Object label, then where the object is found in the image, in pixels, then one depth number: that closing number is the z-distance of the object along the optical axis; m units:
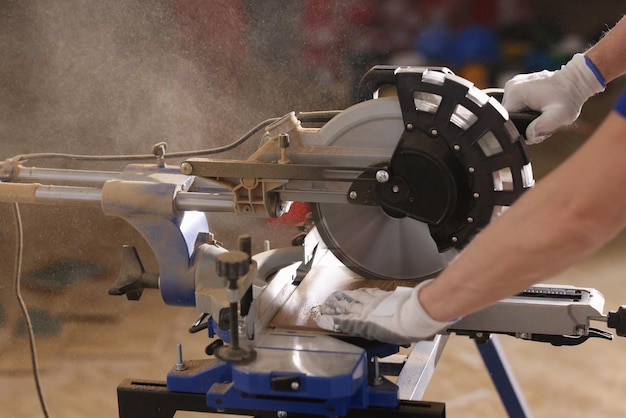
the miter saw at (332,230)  3.50
